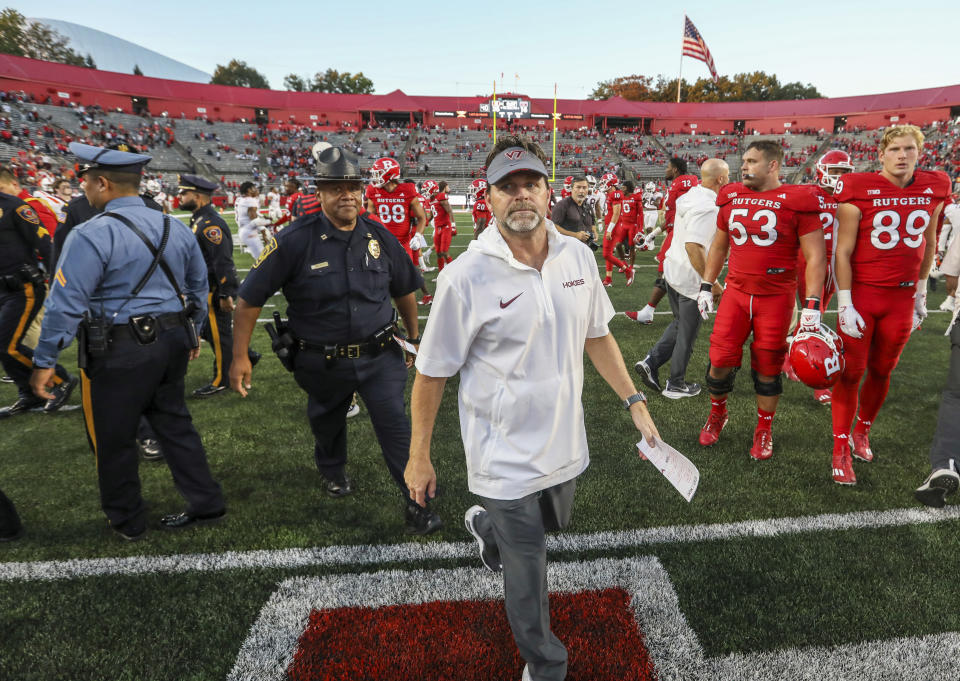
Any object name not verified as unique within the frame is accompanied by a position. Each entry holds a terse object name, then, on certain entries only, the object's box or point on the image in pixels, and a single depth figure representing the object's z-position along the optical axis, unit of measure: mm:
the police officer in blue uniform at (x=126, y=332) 2891
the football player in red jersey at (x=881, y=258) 3629
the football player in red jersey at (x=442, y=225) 11844
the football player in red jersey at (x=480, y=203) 11188
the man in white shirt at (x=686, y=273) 5262
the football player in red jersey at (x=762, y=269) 3788
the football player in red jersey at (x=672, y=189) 7801
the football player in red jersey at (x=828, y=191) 5383
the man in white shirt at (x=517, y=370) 1941
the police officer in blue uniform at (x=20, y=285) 5039
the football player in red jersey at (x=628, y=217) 12609
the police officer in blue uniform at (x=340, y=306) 3129
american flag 42344
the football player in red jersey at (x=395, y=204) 8541
